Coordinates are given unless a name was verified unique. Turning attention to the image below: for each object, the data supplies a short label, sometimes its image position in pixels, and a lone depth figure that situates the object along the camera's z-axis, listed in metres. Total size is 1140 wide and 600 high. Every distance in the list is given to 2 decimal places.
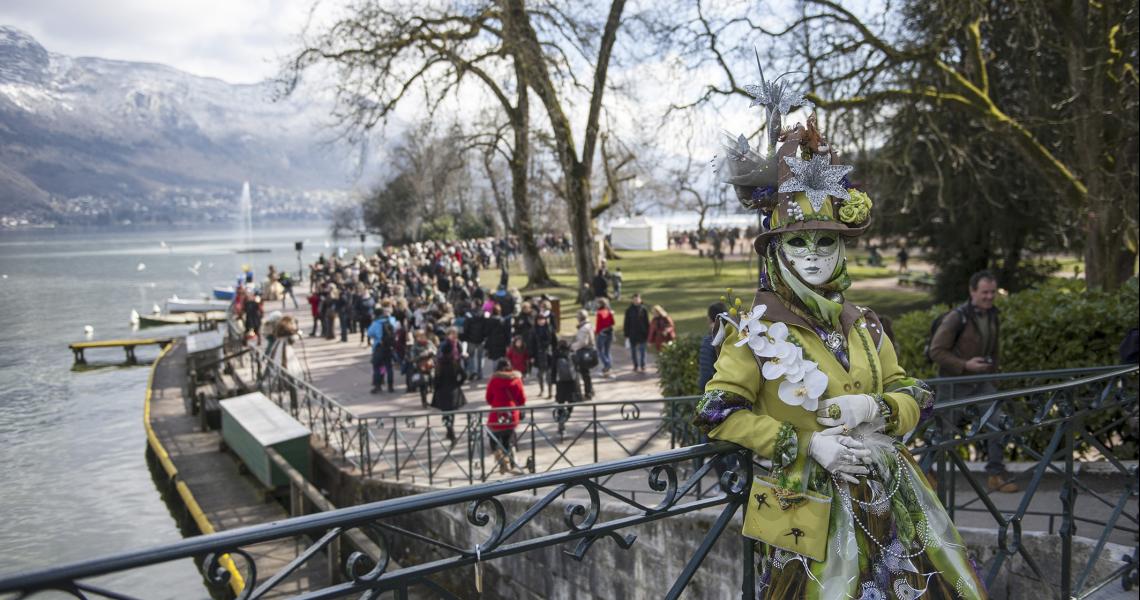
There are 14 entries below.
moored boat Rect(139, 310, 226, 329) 38.28
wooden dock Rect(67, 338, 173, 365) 24.12
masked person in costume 2.88
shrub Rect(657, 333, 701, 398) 11.75
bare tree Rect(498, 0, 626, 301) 21.30
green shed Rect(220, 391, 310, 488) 13.42
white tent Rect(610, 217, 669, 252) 62.47
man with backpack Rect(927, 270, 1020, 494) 7.06
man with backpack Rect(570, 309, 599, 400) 14.45
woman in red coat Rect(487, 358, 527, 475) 10.71
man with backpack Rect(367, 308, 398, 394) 16.41
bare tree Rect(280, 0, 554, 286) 20.53
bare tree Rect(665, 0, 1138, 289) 13.74
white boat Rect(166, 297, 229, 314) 42.34
